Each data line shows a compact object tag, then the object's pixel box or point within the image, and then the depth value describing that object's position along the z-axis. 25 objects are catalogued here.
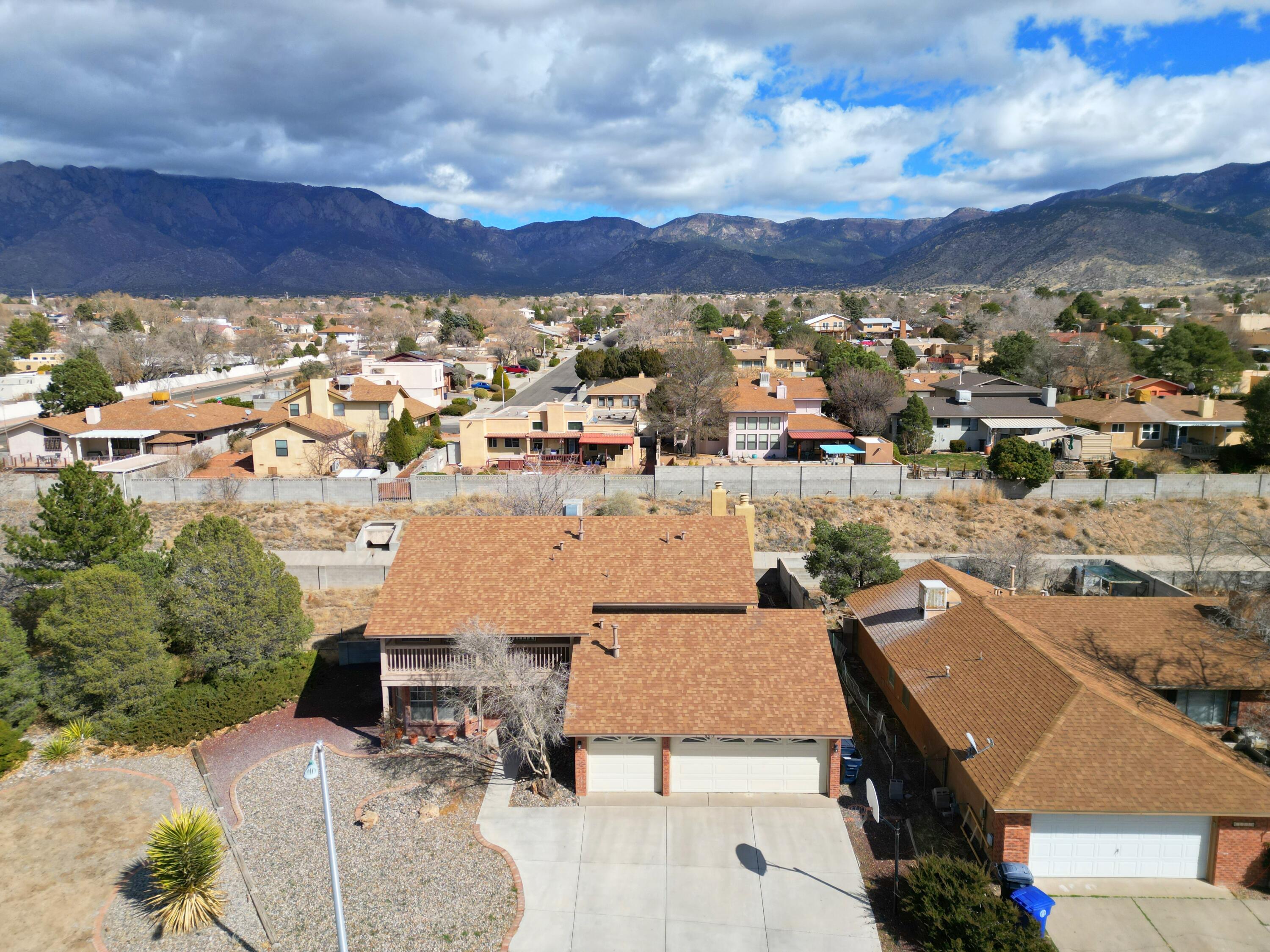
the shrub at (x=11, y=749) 21.33
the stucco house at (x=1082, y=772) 16.22
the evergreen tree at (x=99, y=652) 23.00
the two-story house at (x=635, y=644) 19.44
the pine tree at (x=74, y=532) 27.98
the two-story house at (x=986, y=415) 53.94
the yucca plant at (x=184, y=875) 15.75
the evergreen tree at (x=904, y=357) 81.81
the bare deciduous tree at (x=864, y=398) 55.41
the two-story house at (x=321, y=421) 50.12
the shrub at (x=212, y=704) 22.86
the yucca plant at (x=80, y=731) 22.94
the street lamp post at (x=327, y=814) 12.63
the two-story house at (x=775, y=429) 53.69
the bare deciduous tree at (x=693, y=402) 53.81
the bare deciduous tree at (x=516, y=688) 19.55
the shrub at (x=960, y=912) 13.60
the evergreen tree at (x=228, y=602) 24.80
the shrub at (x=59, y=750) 22.06
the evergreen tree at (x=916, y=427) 52.59
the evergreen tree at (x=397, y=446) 50.12
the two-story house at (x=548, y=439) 52.94
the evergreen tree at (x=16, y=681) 22.75
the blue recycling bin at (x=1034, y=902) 14.62
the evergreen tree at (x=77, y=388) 60.03
